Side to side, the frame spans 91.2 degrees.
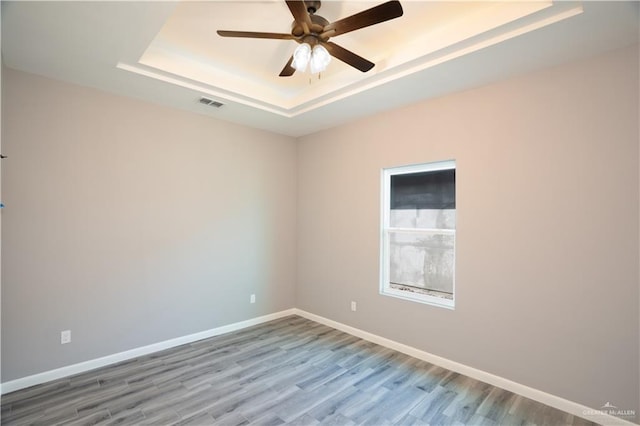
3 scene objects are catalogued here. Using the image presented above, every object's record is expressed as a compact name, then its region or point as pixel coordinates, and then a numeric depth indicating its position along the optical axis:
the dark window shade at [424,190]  3.30
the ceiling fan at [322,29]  1.81
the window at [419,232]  3.31
